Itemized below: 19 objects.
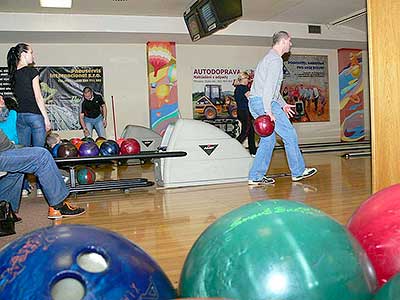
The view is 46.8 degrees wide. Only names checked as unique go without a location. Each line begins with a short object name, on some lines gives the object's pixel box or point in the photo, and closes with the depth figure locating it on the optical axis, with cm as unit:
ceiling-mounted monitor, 569
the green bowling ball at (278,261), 95
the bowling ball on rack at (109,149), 454
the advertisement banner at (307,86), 1018
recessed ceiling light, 646
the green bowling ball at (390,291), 87
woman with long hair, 367
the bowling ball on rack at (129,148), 471
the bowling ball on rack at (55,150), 455
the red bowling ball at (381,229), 118
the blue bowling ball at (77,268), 87
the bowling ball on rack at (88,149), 441
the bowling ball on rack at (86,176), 438
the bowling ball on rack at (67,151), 436
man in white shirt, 423
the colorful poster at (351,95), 1065
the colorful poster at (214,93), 951
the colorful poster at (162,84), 901
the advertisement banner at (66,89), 868
